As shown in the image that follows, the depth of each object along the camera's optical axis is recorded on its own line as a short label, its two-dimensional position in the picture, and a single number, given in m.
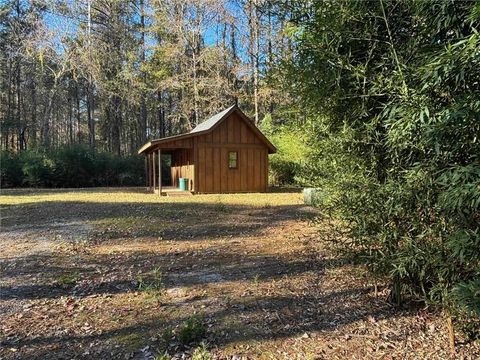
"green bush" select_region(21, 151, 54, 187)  20.08
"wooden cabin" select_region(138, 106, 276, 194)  15.38
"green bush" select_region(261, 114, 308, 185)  18.44
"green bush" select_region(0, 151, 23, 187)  20.30
